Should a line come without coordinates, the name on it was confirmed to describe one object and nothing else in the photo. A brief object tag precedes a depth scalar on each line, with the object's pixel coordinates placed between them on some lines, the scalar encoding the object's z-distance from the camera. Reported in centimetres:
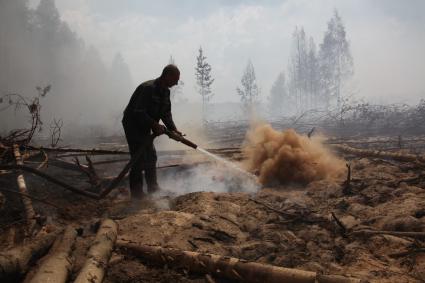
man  539
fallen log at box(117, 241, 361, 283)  246
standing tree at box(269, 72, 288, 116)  8234
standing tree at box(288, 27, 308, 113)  6856
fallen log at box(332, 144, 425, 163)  672
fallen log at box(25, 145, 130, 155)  559
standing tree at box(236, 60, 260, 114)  6312
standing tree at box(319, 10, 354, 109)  5762
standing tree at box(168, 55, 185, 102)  5774
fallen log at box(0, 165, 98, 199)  436
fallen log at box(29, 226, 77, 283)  240
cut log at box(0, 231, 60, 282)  251
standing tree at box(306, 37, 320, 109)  6384
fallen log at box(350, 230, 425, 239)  314
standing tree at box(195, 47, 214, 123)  4765
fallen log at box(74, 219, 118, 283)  249
